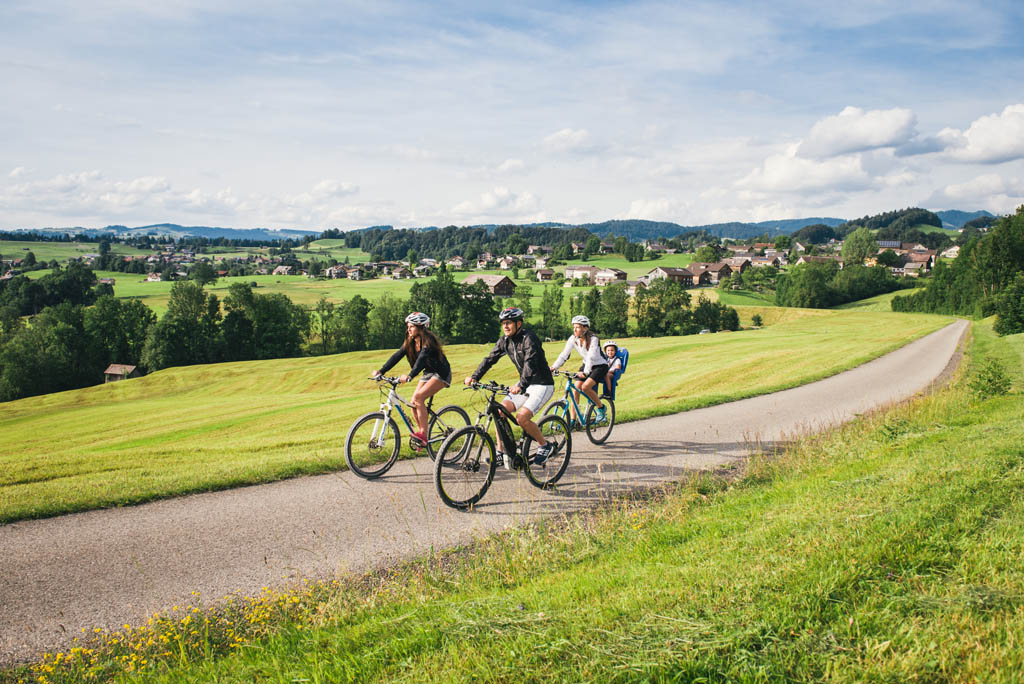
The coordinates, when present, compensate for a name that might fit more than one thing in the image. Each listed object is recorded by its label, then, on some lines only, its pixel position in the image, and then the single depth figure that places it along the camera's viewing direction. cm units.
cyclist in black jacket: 802
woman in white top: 1052
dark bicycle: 741
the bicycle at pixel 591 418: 1088
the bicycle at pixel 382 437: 890
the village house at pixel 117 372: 6731
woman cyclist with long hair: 887
